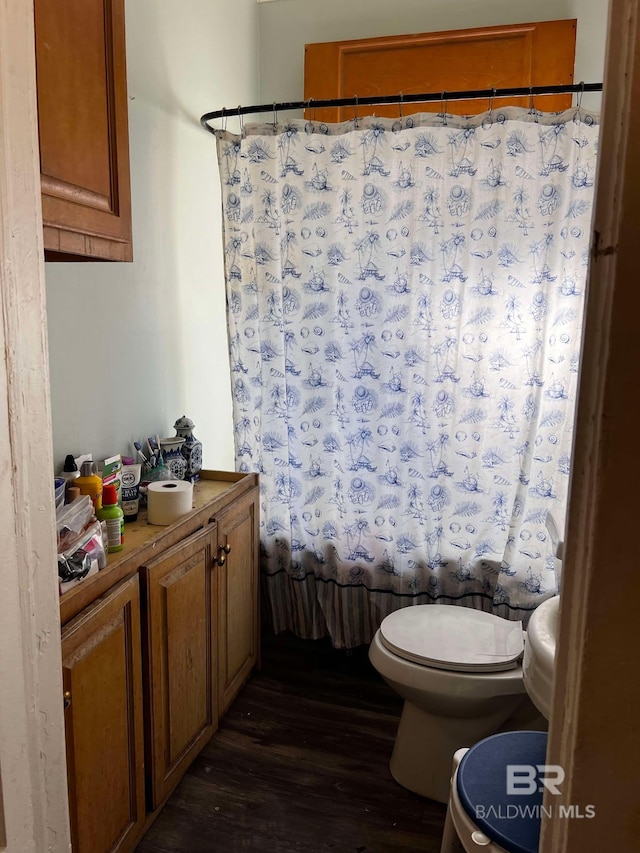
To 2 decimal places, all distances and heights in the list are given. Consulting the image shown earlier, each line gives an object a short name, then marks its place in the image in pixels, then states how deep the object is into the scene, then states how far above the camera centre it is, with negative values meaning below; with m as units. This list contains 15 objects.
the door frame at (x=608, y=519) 0.42 -0.13
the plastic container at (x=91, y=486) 1.60 -0.41
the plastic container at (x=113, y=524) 1.56 -0.49
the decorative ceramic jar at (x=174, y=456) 2.06 -0.43
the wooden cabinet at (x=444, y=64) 2.38 +1.00
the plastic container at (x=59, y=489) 1.47 -0.38
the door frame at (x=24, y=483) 0.69 -0.18
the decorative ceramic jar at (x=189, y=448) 2.18 -0.42
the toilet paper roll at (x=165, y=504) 1.80 -0.50
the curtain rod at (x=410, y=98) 2.01 +0.72
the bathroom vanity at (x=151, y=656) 1.35 -0.84
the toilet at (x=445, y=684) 1.76 -0.97
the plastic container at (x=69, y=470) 1.62 -0.38
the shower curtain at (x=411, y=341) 2.11 -0.05
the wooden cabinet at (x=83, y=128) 1.10 +0.35
